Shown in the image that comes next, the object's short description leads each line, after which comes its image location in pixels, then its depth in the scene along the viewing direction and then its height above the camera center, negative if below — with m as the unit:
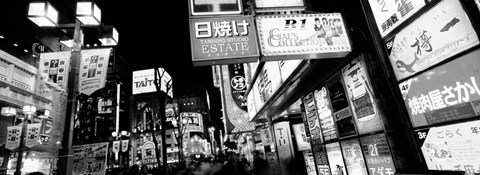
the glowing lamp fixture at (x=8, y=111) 13.64 +3.81
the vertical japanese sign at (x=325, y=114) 7.65 +0.67
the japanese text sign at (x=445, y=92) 3.32 +0.44
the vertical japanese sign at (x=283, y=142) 12.98 -0.16
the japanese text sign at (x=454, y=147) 3.44 -0.48
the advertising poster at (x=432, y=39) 3.43 +1.37
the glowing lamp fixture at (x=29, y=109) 13.58 +3.70
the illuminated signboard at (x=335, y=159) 7.36 -0.88
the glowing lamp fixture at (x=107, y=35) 9.91 +5.44
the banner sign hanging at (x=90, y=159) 9.58 +0.20
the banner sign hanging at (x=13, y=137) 12.98 +2.08
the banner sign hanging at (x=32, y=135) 11.80 +1.88
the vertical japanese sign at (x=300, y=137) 12.13 -0.03
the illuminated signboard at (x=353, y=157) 6.31 -0.78
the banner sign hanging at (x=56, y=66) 8.77 +3.91
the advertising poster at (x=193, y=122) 52.36 +6.97
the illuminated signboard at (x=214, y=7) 5.73 +3.60
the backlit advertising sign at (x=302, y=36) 4.86 +2.20
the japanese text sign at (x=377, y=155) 5.23 -0.66
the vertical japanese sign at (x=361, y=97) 5.50 +0.83
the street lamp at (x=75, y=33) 7.03 +4.79
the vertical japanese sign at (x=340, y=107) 6.62 +0.75
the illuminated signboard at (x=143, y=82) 35.09 +11.58
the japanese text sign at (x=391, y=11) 4.12 +2.19
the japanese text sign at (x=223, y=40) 4.71 +2.29
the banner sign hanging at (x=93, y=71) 8.76 +3.55
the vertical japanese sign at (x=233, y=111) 20.36 +3.11
